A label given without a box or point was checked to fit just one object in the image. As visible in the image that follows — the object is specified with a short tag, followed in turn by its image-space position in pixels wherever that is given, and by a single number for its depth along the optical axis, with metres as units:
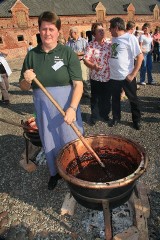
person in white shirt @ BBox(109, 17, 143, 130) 4.38
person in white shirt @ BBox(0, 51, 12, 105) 7.46
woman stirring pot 2.53
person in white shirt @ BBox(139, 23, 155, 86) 8.09
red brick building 25.33
